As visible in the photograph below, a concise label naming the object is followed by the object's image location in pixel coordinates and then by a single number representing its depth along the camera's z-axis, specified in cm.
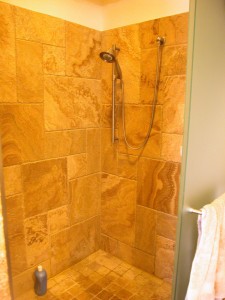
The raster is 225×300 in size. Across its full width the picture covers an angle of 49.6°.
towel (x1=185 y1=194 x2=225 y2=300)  114
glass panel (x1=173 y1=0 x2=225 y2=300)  105
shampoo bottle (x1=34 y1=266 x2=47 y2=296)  184
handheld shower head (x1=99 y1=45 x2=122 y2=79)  188
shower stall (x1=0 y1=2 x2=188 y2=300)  170
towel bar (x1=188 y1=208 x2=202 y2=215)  113
